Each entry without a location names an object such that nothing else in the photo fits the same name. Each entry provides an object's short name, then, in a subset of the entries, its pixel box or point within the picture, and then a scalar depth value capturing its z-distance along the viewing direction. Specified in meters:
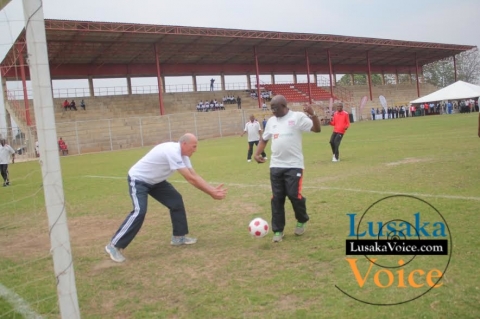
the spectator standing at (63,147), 31.69
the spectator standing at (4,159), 15.15
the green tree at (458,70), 84.04
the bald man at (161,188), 5.14
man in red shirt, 12.91
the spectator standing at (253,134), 15.95
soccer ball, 5.32
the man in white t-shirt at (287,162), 5.40
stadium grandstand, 34.41
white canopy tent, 39.03
